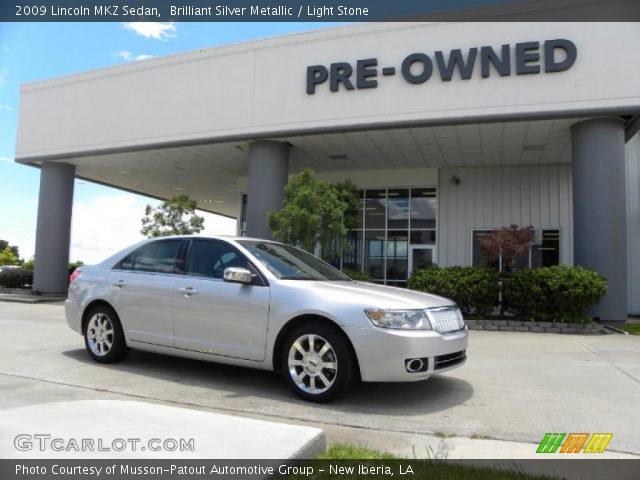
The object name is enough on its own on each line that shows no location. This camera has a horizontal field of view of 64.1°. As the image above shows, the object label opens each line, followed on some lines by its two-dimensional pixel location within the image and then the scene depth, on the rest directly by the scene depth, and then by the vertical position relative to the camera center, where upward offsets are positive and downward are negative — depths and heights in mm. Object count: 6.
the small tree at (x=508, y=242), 12562 +979
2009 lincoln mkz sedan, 4621 -416
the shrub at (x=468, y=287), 11875 -150
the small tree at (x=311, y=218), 11992 +1372
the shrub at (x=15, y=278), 20422 -456
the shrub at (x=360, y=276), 13342 +36
